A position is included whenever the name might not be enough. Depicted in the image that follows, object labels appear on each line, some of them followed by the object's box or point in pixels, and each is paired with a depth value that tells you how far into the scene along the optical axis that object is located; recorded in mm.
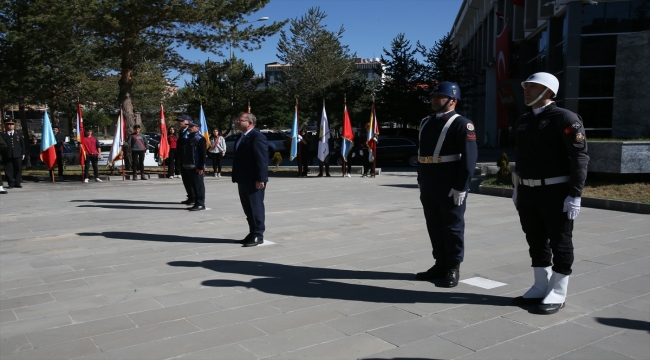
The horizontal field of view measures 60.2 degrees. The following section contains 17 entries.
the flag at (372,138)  19141
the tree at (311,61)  48469
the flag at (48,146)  18625
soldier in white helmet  4320
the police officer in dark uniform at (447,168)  5086
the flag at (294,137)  19750
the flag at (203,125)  20711
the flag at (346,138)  19453
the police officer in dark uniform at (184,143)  11359
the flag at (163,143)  19859
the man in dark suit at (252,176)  7602
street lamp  39156
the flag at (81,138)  18639
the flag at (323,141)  19469
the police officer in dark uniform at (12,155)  16578
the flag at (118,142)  18922
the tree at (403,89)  38781
